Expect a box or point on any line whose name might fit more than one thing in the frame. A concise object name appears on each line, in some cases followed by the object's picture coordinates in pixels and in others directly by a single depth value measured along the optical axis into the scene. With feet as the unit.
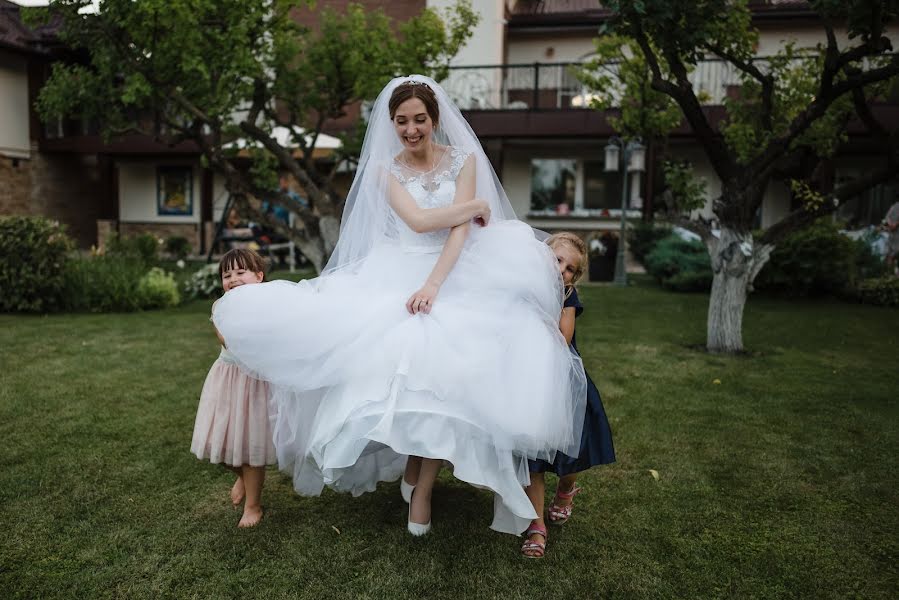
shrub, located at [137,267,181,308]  33.40
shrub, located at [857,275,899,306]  36.83
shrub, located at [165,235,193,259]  61.67
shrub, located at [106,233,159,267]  40.50
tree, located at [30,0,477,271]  26.66
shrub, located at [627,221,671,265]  50.29
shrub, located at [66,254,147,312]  32.01
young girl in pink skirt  10.49
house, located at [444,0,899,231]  55.31
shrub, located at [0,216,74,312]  29.81
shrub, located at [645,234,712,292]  41.75
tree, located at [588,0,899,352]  19.43
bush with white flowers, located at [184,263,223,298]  37.29
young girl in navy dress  10.22
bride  9.12
